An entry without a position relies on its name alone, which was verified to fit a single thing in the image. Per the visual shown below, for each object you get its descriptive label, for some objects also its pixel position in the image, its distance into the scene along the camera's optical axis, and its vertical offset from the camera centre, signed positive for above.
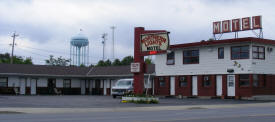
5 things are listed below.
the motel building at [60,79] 49.58 -0.48
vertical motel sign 30.95 +2.18
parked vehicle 39.13 -1.22
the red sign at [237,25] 40.31 +5.14
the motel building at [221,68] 38.09 +0.69
